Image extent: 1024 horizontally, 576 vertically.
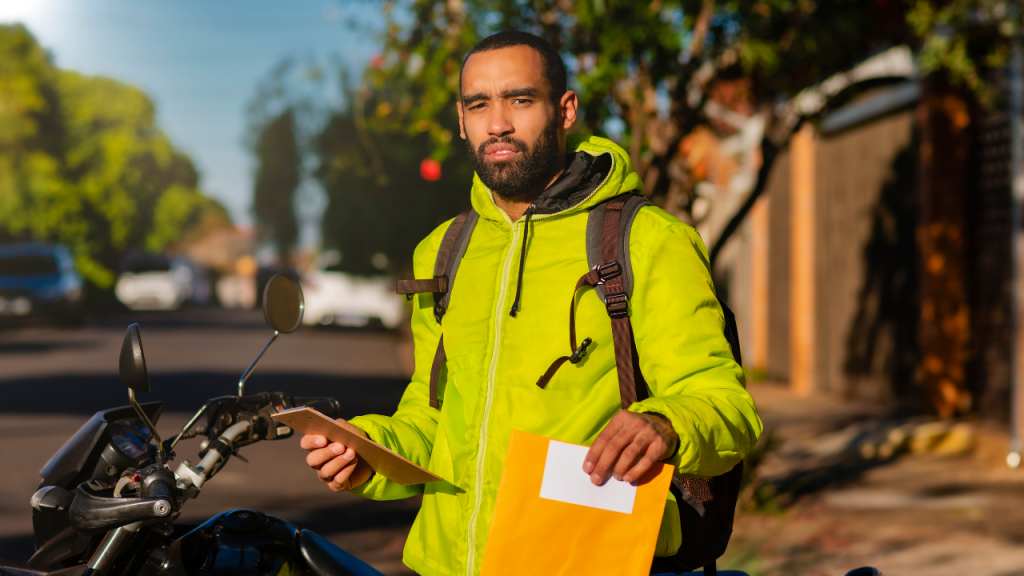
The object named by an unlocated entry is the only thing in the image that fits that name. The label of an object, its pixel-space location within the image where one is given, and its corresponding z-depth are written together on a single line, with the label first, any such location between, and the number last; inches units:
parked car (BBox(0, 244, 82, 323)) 831.7
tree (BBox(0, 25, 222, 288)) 1300.4
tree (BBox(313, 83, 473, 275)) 608.7
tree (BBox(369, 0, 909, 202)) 217.3
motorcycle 72.9
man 66.2
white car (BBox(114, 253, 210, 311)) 1414.9
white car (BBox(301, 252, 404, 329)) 828.6
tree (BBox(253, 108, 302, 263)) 1279.5
